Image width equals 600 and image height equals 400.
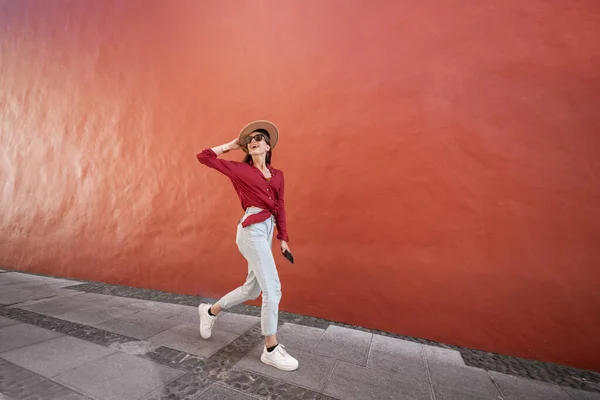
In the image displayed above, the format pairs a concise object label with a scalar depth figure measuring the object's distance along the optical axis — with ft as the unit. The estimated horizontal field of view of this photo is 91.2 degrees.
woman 7.32
